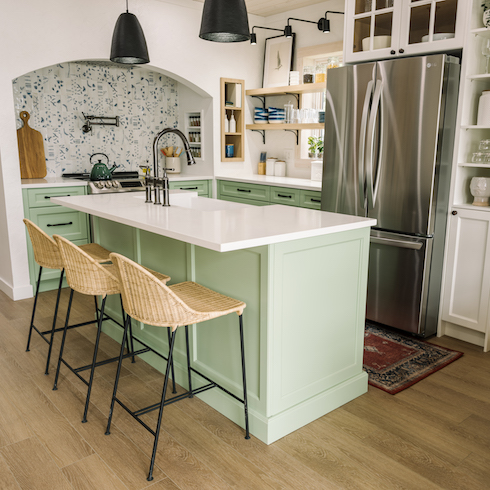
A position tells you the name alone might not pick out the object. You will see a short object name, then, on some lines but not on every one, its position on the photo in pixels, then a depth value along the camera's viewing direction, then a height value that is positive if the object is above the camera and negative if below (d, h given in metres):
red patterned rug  2.72 -1.33
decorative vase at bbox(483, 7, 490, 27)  2.92 +0.73
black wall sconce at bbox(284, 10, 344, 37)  4.33 +1.01
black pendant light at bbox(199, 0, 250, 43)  2.29 +0.58
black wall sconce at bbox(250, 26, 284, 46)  4.51 +1.05
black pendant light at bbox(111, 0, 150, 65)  3.16 +0.66
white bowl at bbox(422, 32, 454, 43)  3.06 +0.66
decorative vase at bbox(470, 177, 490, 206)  3.13 -0.32
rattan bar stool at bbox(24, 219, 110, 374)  2.69 -0.62
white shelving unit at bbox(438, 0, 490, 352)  3.05 -0.56
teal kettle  4.59 -0.30
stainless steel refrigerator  3.06 -0.18
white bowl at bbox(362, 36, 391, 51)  3.40 +0.69
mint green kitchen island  2.09 -0.72
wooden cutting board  4.52 -0.10
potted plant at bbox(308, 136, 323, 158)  4.84 -0.06
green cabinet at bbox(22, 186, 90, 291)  4.12 -0.69
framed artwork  5.06 +0.84
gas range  4.36 -0.39
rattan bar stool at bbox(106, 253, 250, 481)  1.86 -0.67
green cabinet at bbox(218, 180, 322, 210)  4.20 -0.51
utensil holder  5.61 -0.26
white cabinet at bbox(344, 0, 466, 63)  3.05 +0.75
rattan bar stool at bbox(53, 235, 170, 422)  2.30 -0.64
